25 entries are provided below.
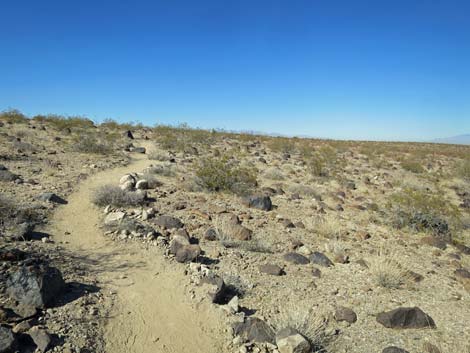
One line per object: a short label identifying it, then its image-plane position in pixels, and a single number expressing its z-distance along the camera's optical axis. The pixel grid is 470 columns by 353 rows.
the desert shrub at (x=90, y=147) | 14.12
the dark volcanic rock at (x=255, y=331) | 3.61
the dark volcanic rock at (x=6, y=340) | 2.74
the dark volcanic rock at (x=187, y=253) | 5.15
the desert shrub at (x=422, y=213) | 8.12
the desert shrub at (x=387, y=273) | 5.09
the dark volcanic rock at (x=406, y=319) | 4.05
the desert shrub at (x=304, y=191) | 10.54
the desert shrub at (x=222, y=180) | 9.47
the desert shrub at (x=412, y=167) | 19.20
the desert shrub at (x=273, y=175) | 12.89
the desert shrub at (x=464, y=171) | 16.53
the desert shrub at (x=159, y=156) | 14.62
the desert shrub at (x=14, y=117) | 22.37
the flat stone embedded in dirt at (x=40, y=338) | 2.96
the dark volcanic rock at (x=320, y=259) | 5.75
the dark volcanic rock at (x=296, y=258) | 5.71
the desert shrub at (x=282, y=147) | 25.42
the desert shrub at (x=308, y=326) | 3.55
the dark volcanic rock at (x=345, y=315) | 4.17
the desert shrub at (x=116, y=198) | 7.24
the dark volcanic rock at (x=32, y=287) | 3.38
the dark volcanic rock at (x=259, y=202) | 8.44
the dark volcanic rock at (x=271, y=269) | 5.18
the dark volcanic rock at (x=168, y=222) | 6.39
